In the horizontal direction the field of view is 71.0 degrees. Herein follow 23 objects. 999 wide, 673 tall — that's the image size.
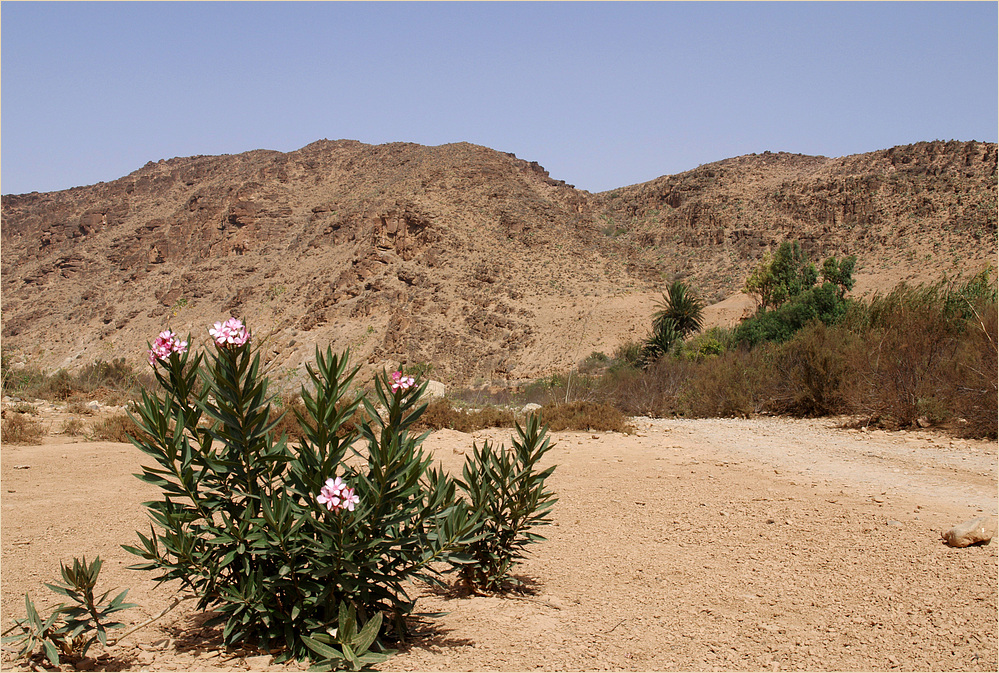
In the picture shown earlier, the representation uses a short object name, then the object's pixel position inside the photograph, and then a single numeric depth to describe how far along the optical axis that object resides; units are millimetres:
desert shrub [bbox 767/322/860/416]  12938
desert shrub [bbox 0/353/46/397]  14523
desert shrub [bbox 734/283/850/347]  24267
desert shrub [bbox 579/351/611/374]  32906
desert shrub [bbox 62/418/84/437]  10297
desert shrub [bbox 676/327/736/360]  21728
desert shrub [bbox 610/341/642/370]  26338
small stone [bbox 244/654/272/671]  3047
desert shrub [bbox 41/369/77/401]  14641
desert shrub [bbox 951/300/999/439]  9172
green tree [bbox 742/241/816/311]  39312
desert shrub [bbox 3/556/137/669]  2957
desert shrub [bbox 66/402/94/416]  12055
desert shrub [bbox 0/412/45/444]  9375
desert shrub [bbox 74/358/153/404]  15227
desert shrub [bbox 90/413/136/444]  9953
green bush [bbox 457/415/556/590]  3770
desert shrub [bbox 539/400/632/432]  11688
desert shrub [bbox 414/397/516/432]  11484
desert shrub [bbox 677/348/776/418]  14492
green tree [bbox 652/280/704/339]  29850
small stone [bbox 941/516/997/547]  4422
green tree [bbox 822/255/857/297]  40969
